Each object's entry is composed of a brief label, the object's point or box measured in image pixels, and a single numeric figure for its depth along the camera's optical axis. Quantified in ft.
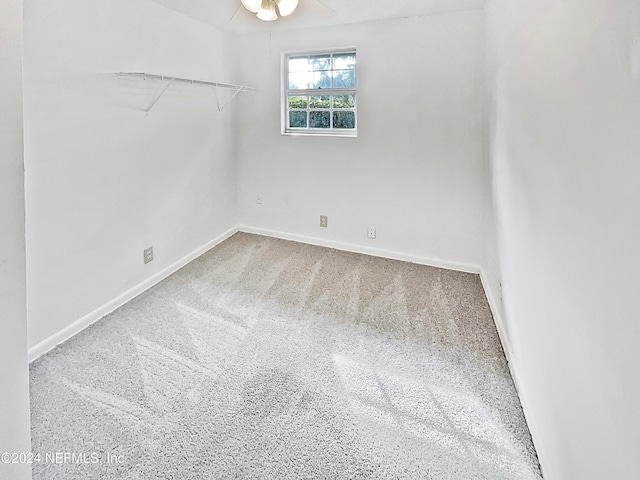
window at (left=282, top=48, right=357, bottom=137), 11.64
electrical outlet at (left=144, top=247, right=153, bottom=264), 9.44
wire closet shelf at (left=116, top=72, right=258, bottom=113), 8.30
